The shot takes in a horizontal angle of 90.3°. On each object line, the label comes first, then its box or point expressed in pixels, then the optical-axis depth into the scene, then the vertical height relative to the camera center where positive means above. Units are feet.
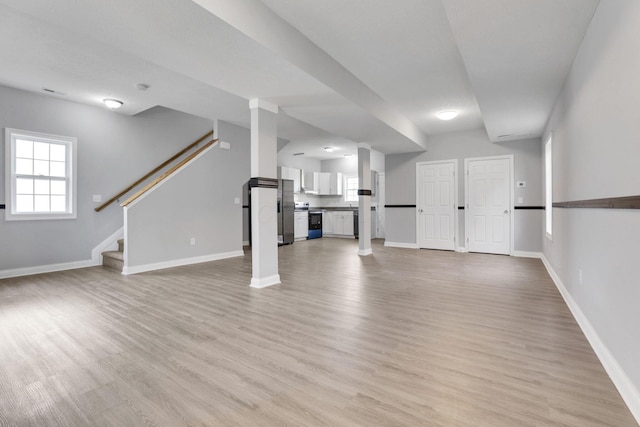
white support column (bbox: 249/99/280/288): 13.05 +1.16
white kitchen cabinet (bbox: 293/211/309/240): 30.09 -0.86
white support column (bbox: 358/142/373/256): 21.80 +1.33
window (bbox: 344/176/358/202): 34.32 +2.95
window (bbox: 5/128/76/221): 15.21 +2.07
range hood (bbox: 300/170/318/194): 31.71 +3.43
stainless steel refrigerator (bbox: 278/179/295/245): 27.37 +0.46
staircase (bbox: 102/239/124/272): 16.61 -2.25
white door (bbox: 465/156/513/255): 21.21 +0.77
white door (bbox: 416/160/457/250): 23.15 +0.90
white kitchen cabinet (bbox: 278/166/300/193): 29.19 +3.95
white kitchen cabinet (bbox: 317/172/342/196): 33.50 +3.42
